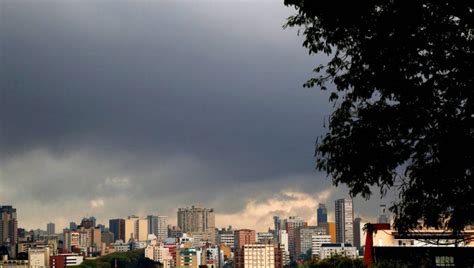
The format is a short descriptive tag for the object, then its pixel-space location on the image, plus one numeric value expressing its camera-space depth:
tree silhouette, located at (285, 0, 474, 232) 14.55
